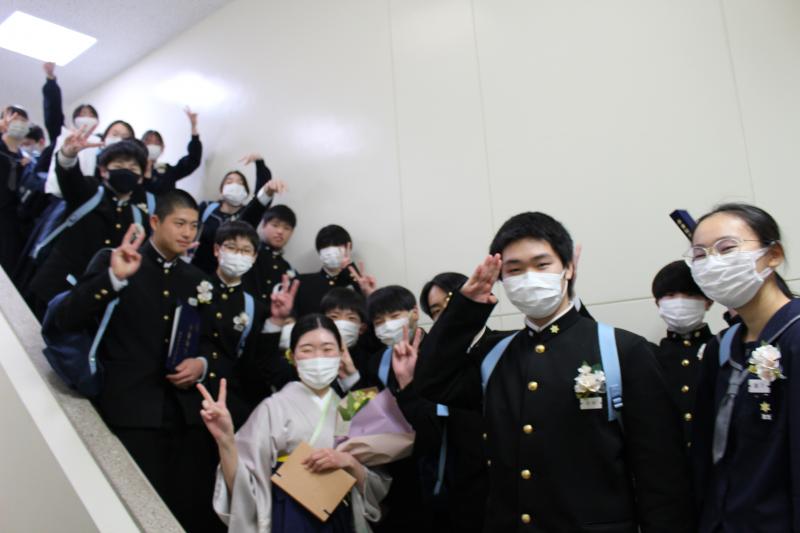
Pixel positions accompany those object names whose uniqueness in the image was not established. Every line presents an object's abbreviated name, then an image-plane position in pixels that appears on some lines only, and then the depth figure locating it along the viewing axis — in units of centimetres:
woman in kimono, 240
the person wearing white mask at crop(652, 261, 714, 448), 270
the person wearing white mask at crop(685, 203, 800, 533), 147
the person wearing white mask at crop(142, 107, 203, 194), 546
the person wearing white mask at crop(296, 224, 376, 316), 450
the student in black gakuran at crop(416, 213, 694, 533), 166
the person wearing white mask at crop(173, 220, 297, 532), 321
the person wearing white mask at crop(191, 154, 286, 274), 488
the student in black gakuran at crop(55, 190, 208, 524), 265
